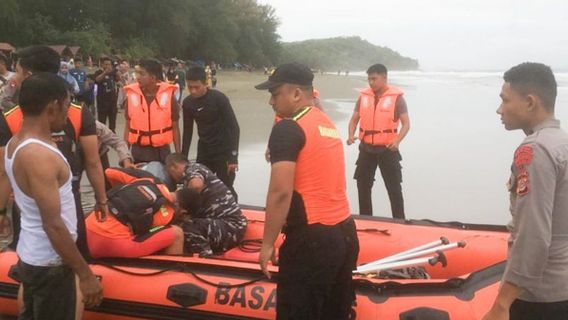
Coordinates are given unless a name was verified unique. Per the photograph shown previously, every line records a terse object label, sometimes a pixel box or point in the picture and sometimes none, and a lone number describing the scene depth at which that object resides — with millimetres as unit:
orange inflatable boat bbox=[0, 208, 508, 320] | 2709
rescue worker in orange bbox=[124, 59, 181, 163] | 4301
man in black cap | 2107
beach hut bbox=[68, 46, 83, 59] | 25600
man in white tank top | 1863
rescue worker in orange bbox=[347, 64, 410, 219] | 4664
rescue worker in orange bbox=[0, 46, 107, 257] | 2561
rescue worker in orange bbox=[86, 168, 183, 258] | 3141
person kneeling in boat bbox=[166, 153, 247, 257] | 3477
